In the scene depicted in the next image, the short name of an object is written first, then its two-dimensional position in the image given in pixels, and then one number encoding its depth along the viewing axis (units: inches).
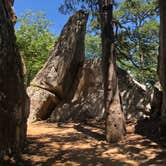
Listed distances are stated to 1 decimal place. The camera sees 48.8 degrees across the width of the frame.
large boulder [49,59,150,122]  257.6
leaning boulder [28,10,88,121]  289.0
